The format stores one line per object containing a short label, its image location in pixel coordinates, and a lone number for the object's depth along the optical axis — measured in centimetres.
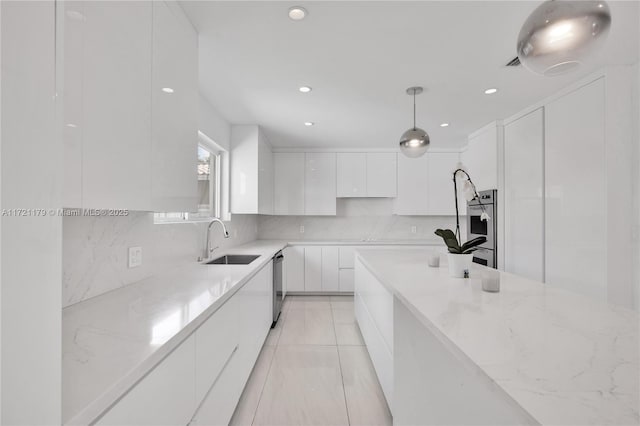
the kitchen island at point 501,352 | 56
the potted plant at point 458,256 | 163
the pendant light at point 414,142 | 232
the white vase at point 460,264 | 164
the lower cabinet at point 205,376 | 81
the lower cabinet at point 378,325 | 172
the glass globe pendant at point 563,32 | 85
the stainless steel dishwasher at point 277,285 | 317
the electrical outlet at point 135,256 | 163
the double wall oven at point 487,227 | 356
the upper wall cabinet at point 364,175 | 477
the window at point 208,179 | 314
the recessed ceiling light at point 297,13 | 154
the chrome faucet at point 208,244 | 266
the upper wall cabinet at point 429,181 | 474
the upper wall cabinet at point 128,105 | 88
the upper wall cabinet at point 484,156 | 350
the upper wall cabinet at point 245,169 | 360
